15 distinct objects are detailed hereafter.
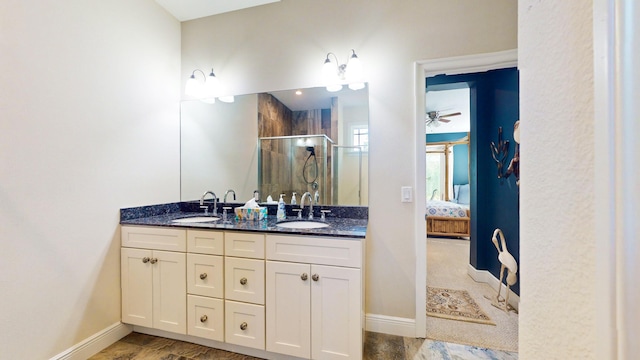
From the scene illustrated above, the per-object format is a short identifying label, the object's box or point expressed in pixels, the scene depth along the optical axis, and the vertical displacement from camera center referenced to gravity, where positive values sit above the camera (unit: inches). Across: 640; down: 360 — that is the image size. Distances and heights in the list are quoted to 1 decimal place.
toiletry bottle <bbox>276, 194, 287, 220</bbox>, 87.0 -11.0
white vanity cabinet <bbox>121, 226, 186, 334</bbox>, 73.8 -27.9
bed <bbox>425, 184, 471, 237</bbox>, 208.5 -32.0
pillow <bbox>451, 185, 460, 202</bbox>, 260.8 -12.6
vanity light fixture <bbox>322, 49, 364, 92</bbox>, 82.6 +33.5
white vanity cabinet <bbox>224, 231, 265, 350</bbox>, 67.7 -28.0
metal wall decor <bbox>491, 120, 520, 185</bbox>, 92.7 +8.5
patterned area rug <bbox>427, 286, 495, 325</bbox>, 89.1 -45.7
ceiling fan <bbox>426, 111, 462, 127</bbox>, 203.1 +47.9
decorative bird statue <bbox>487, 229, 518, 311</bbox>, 88.7 -29.4
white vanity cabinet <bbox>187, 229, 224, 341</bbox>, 70.6 -27.9
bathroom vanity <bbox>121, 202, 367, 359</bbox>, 63.1 -27.1
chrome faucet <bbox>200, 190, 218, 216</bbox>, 96.4 -9.2
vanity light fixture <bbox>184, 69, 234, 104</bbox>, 97.4 +33.6
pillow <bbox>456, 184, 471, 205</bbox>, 248.8 -14.7
